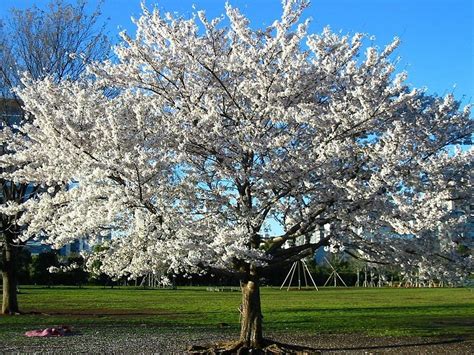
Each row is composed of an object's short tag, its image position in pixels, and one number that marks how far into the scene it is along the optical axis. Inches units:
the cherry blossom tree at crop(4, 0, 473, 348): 476.1
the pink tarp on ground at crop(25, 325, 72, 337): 733.3
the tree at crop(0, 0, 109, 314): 1001.5
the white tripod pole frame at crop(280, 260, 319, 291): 2695.4
